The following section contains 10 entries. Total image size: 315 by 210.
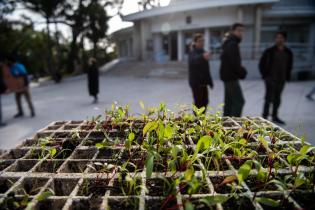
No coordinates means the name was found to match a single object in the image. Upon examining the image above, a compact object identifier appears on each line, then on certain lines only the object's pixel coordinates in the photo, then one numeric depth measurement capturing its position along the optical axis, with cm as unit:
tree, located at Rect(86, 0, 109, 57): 2042
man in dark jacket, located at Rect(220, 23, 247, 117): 438
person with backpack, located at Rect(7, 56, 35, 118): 690
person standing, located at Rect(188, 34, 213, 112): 479
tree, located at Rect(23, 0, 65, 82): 1828
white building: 1762
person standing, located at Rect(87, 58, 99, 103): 877
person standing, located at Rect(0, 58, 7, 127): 624
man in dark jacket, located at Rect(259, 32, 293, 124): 512
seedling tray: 116
